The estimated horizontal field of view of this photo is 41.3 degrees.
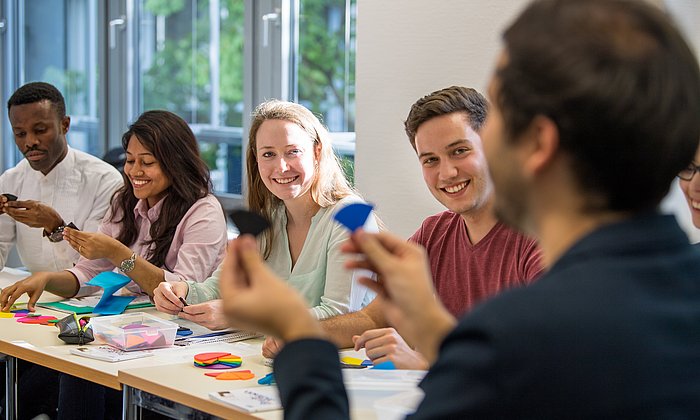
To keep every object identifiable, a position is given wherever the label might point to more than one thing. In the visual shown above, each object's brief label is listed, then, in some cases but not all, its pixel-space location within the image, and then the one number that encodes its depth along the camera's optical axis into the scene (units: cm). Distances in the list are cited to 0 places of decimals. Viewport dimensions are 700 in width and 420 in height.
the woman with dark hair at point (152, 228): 302
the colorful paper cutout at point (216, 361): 223
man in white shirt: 378
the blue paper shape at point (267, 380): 206
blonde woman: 275
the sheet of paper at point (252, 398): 185
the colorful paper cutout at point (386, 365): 212
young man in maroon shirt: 237
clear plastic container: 243
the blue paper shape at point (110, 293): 288
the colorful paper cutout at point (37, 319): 280
